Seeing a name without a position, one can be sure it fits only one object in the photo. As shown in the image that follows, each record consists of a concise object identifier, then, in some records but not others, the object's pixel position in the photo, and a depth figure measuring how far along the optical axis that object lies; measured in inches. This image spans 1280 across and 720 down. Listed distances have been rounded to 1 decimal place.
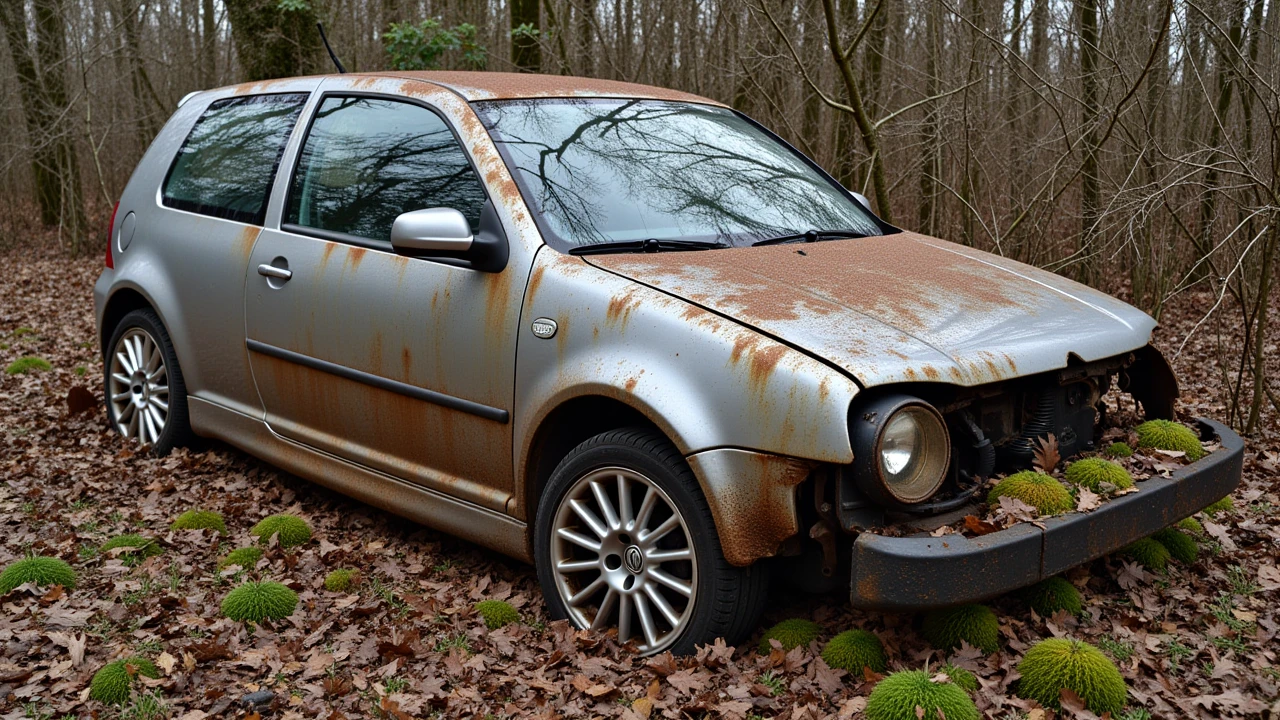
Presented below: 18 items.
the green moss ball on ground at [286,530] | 188.1
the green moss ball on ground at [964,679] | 125.6
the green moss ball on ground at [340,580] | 169.3
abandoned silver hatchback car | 123.7
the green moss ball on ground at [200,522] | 192.7
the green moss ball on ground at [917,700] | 116.6
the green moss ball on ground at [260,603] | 157.9
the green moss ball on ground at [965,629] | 133.1
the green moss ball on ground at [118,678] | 134.4
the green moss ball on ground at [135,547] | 183.0
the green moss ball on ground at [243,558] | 177.6
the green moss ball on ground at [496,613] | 154.8
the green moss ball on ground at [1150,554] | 159.2
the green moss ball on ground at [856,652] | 132.1
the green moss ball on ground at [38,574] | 167.6
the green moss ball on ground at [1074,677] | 123.1
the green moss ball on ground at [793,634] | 137.2
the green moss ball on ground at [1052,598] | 142.9
